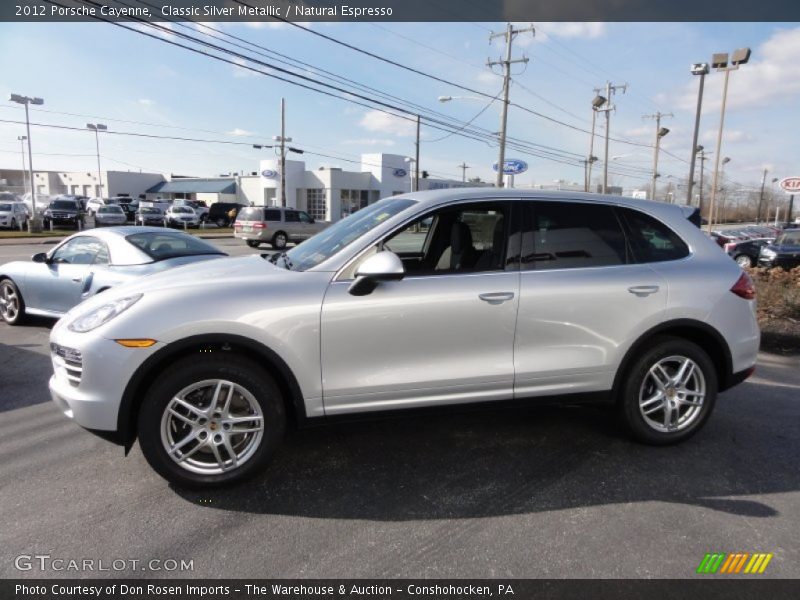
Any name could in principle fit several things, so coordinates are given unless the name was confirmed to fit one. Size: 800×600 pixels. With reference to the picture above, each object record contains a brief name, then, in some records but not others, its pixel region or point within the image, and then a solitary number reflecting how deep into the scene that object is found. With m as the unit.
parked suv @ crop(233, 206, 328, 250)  23.86
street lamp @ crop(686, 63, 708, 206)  21.67
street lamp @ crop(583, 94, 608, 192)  34.87
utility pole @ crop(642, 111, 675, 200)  44.31
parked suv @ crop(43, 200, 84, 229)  32.72
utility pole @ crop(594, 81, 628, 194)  38.56
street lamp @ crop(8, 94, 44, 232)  29.59
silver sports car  6.26
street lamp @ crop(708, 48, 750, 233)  22.06
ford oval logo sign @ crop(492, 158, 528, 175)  30.95
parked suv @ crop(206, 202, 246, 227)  45.09
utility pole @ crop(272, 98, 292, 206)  43.88
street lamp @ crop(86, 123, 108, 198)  51.16
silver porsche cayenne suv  2.96
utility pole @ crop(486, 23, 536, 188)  26.41
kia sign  17.82
